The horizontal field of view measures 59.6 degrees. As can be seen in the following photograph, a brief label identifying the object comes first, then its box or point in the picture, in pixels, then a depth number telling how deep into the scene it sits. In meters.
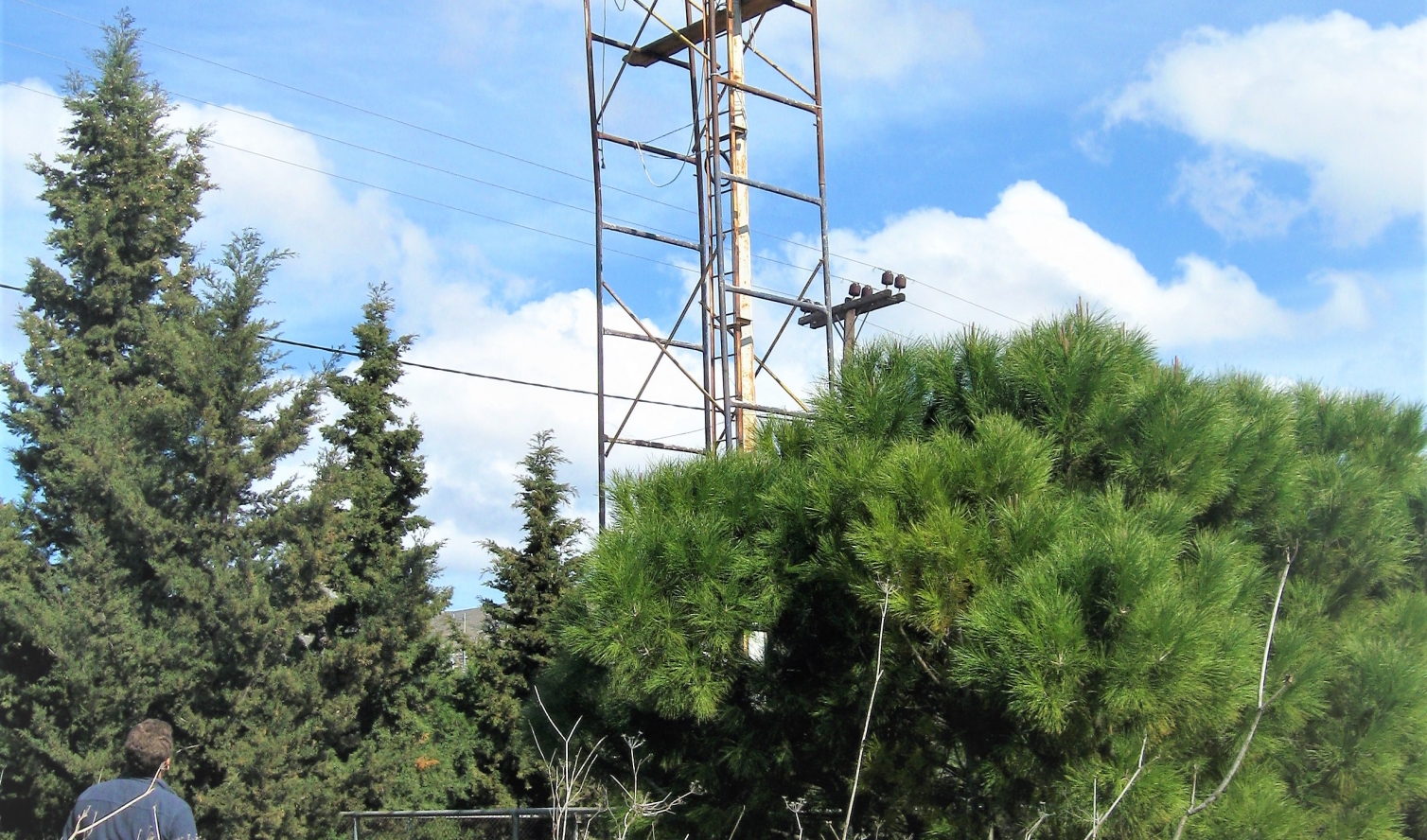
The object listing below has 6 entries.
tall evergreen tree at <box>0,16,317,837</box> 9.97
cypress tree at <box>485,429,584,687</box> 15.56
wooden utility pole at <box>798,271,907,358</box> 18.48
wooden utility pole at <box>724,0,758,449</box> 11.91
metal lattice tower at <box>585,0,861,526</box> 11.70
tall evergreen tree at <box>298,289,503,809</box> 11.66
